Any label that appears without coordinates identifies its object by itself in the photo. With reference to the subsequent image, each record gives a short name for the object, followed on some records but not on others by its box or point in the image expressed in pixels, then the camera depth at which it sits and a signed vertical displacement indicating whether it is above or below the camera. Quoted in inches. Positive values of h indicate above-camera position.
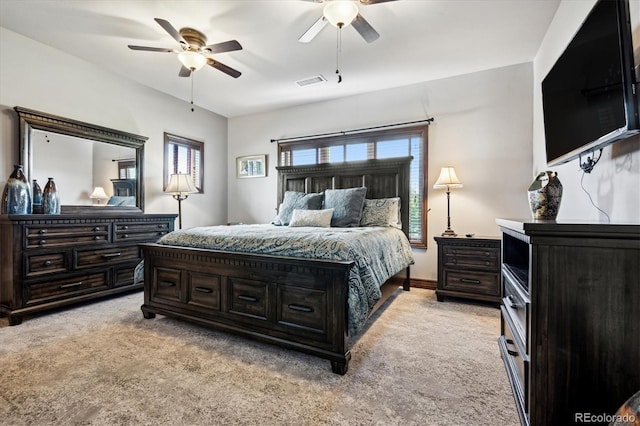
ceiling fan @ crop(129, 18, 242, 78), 100.2 +59.7
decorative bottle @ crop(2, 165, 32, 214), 105.2 +7.6
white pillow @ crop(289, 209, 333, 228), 132.5 -2.0
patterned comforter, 75.7 -9.9
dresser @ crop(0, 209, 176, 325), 103.2 -17.3
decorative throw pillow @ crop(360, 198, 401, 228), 140.8 +0.3
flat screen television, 46.3 +24.7
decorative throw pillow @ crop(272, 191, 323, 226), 150.3 +4.8
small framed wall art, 201.5 +34.6
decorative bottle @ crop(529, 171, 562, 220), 58.9 +3.1
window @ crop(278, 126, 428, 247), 154.1 +37.4
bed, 73.7 -20.8
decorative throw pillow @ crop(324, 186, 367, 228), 137.5 +4.4
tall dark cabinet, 39.0 -15.4
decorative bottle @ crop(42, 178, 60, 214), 115.6 +6.4
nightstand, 119.0 -23.6
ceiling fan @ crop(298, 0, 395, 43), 78.6 +56.4
